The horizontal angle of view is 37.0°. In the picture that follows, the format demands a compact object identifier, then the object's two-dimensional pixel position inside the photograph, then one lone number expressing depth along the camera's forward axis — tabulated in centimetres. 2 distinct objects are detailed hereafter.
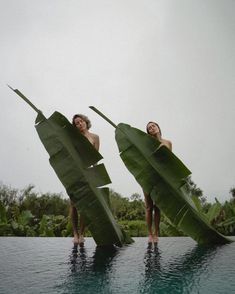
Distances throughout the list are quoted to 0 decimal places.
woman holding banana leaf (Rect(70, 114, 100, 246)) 468
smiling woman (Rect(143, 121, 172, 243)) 482
